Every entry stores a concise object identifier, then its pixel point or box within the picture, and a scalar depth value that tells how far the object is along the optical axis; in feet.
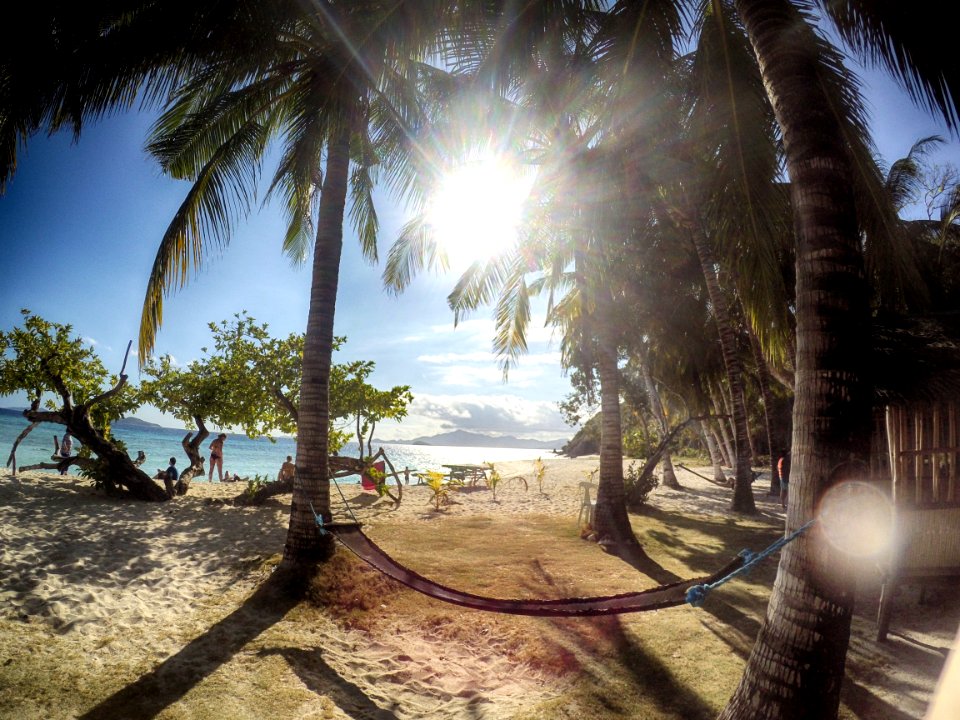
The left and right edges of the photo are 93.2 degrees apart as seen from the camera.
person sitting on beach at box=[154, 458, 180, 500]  31.24
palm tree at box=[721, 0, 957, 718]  6.68
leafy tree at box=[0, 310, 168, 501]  28.73
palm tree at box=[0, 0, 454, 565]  13.26
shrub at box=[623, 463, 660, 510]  35.87
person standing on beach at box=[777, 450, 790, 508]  39.12
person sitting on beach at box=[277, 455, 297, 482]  38.86
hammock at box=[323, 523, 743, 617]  8.74
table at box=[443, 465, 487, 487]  50.21
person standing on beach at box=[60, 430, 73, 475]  52.85
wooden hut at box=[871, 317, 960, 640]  13.21
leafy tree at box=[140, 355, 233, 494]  35.17
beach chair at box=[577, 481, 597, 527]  26.68
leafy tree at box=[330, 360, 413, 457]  38.50
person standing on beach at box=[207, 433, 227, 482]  53.47
